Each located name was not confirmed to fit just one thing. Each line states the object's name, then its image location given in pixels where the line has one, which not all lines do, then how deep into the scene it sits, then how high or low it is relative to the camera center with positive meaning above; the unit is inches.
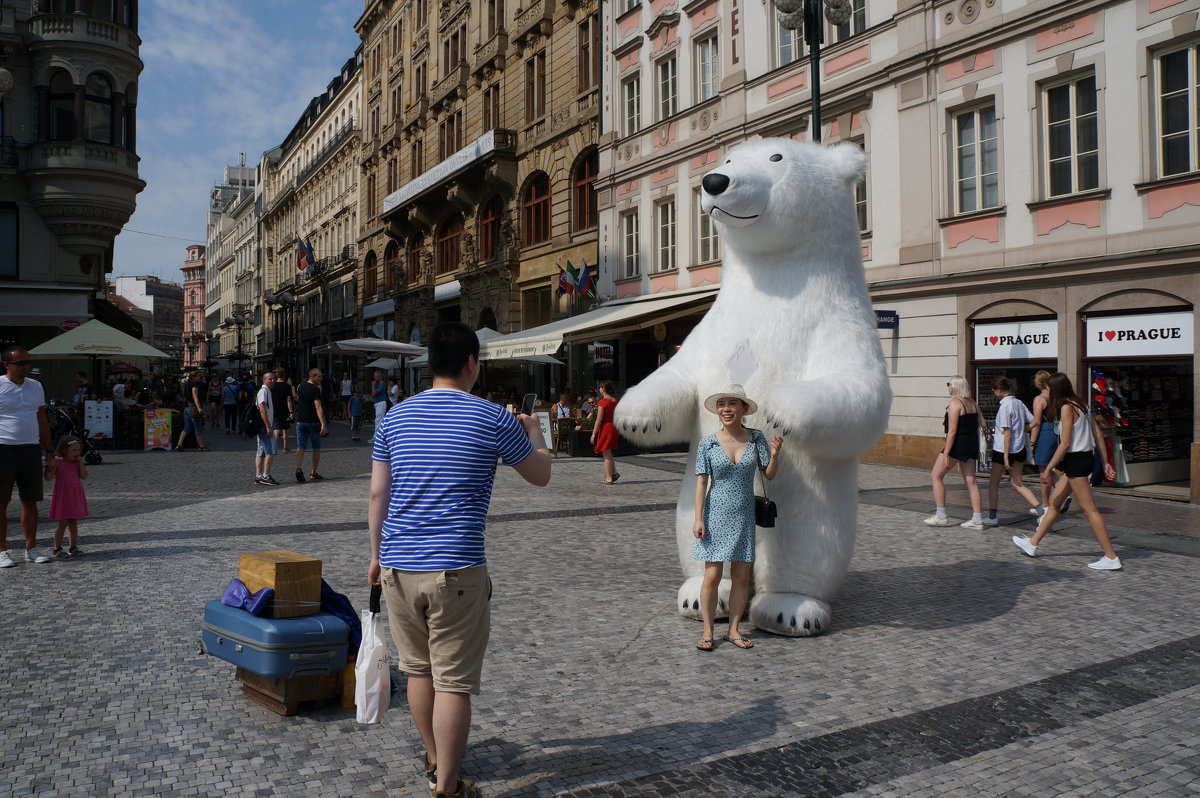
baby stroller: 569.0 -12.3
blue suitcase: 144.5 -38.4
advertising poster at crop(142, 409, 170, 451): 703.1 -16.7
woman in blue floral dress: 183.6 -19.1
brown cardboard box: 150.5 -29.1
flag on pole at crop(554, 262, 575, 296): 874.8 +116.4
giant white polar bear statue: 190.4 +9.6
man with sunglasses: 269.0 -9.6
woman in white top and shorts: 263.7 -16.4
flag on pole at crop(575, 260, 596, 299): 868.0 +116.1
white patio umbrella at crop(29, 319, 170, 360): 677.9 +48.0
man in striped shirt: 114.0 -16.6
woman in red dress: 486.6 -16.1
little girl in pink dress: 272.2 -24.9
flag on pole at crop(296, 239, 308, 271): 1708.9 +284.9
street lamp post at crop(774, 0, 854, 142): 412.5 +174.6
